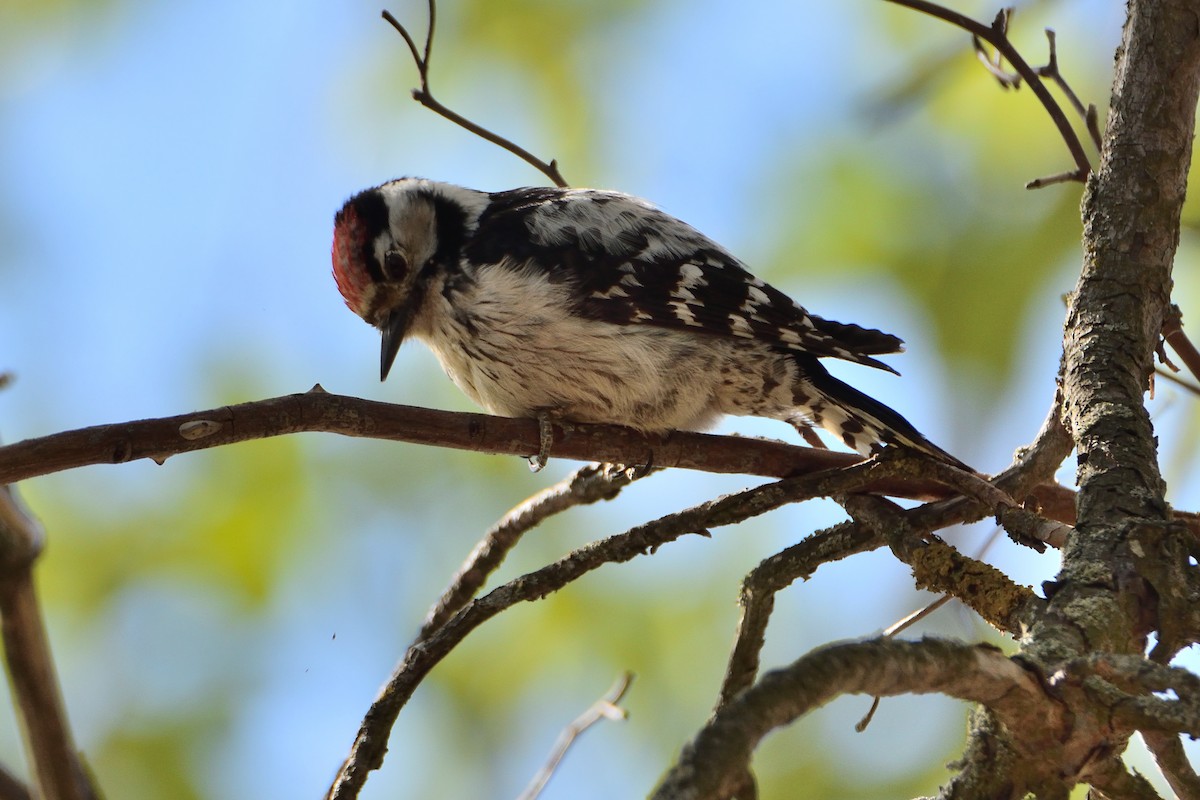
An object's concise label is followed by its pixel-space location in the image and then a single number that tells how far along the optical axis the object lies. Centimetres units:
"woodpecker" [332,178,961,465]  579
